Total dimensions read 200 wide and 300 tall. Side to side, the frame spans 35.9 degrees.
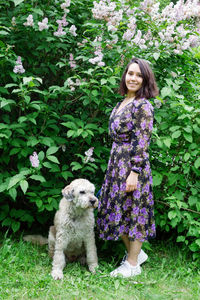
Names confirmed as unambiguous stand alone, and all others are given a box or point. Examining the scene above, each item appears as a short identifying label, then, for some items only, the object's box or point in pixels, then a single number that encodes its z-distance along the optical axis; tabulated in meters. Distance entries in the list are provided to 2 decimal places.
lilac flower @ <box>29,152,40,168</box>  2.94
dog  2.96
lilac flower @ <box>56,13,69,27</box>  3.30
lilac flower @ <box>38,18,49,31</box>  3.13
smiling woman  2.87
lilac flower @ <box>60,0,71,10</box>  3.31
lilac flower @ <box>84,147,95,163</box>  3.21
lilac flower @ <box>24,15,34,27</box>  3.16
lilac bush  3.26
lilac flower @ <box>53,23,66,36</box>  3.24
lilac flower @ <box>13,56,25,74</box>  3.14
